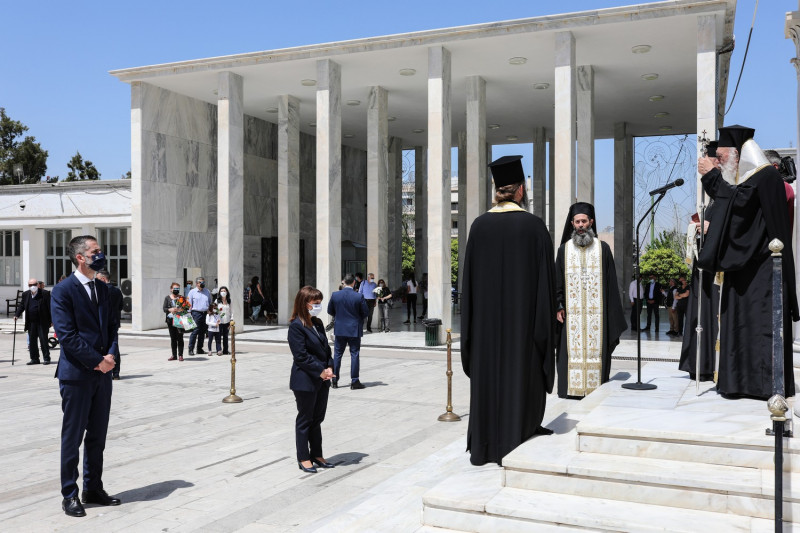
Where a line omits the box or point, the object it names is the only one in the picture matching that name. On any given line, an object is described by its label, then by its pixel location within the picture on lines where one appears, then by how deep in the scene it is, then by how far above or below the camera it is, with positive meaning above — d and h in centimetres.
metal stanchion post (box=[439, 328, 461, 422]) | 928 -184
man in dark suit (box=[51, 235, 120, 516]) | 569 -74
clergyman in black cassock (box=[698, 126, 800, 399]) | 593 +0
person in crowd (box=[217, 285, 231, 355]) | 1645 -99
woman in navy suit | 684 -97
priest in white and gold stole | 900 -53
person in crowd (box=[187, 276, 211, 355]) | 1627 -89
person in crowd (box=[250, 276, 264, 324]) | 2462 -107
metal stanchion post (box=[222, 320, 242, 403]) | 1061 -184
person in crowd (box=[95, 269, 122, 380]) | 1121 -47
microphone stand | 737 -120
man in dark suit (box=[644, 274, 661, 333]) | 2127 -90
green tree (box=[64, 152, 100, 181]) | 5534 +713
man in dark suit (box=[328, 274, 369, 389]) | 1177 -82
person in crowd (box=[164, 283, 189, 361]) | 1552 -98
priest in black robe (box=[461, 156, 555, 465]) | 538 -39
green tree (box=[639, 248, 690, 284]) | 4956 -9
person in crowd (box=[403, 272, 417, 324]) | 2572 -103
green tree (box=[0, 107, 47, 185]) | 5103 +767
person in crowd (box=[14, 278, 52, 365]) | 1553 -102
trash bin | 1812 -162
